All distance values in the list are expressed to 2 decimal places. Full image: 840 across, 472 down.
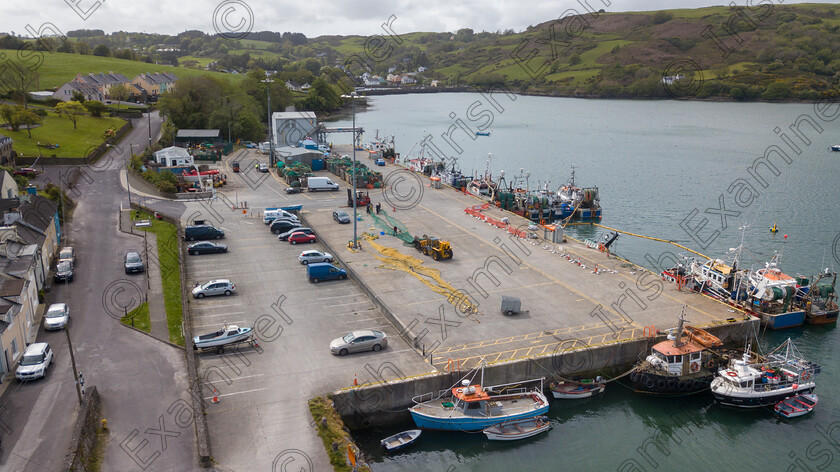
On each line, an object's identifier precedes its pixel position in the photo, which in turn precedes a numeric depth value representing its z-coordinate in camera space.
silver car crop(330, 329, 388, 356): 26.75
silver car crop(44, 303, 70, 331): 27.83
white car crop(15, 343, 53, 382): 23.20
